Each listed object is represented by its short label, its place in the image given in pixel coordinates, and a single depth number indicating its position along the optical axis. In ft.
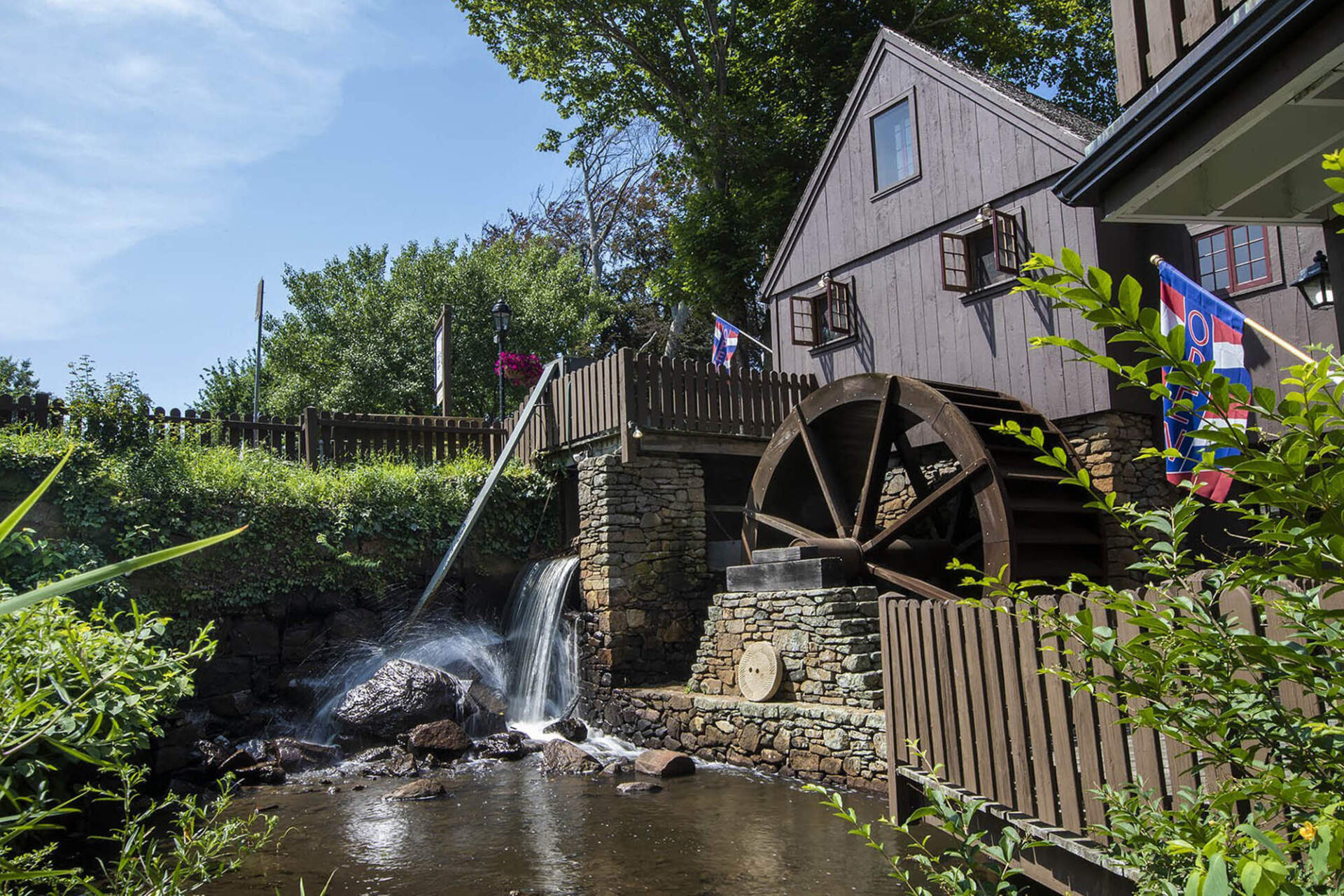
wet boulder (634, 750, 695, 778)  26.35
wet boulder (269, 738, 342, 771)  28.48
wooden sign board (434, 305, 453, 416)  44.65
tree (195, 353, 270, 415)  93.61
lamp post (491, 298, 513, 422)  48.93
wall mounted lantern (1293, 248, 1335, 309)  23.06
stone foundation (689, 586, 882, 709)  24.85
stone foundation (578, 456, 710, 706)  34.60
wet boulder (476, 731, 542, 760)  29.43
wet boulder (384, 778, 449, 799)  24.43
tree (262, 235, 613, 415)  71.72
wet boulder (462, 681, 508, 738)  31.86
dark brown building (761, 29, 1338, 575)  30.07
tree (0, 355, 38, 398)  105.60
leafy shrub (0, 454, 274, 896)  5.11
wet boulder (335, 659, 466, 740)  30.27
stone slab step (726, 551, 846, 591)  26.58
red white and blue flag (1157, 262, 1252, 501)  23.02
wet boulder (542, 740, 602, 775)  27.40
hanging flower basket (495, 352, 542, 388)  49.37
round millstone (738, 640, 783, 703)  26.89
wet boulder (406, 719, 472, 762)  29.07
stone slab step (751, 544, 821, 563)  27.90
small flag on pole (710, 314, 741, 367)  44.60
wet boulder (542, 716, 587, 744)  32.30
